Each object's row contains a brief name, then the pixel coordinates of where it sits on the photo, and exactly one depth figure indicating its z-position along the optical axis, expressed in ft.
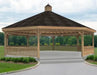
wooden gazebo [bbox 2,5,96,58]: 56.65
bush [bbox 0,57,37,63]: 51.19
